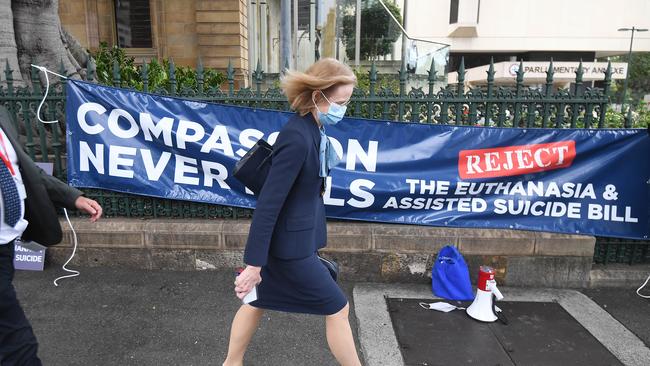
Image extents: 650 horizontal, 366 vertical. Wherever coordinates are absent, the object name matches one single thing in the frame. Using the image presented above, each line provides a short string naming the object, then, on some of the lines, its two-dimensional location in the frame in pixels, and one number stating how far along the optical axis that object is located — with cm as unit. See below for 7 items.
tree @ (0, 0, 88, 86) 537
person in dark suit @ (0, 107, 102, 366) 205
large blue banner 418
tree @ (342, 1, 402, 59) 1800
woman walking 222
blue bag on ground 403
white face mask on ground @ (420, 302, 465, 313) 385
